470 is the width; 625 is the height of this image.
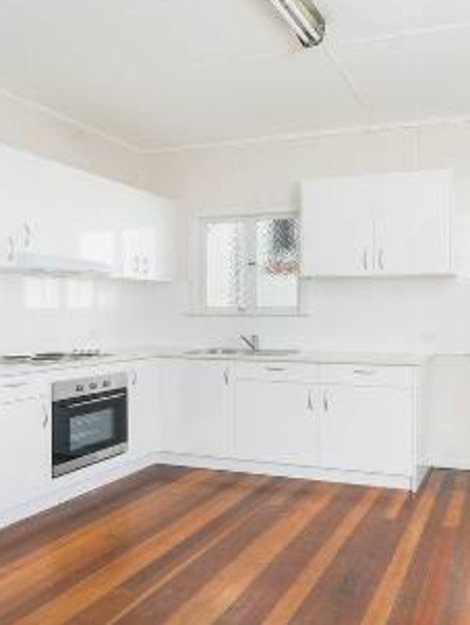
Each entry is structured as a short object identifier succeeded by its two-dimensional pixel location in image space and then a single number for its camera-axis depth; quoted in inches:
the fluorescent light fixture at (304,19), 118.0
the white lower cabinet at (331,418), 177.3
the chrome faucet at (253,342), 216.2
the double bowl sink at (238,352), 199.8
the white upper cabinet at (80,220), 158.7
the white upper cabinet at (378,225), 187.0
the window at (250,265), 219.6
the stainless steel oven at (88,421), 160.9
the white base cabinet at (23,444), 144.2
